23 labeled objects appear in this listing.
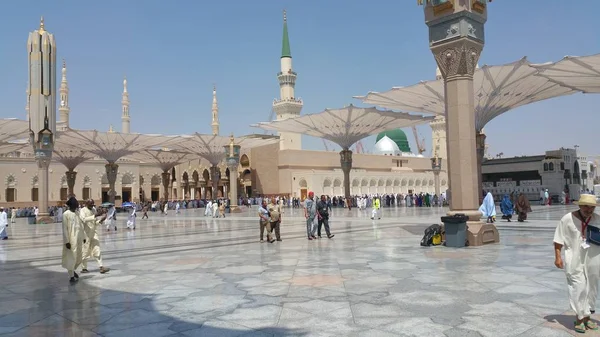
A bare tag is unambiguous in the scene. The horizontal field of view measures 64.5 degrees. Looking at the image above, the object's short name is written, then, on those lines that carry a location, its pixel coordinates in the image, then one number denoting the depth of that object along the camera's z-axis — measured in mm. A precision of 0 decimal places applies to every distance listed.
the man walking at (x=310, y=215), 11383
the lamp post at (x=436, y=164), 39194
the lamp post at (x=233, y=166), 32312
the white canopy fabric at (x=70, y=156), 42594
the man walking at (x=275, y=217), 11009
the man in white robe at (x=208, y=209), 26609
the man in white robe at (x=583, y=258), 3576
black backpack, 9328
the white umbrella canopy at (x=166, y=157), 49562
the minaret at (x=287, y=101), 58625
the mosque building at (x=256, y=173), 48062
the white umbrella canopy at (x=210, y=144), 40281
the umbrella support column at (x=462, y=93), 9352
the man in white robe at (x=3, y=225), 14644
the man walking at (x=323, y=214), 11690
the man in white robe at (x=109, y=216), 17303
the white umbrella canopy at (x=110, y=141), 35094
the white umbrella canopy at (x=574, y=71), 17219
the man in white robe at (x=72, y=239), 6492
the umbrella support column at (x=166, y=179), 50606
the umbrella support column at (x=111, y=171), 40656
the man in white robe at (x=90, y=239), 6984
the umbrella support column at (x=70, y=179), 41562
